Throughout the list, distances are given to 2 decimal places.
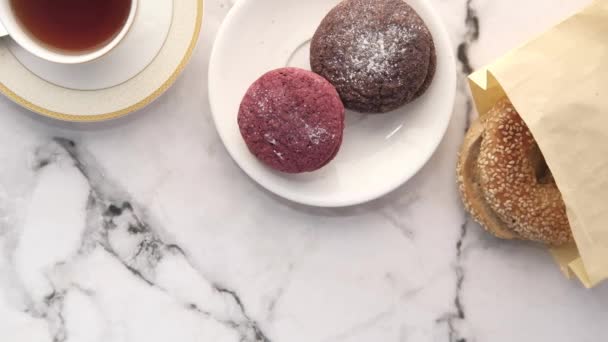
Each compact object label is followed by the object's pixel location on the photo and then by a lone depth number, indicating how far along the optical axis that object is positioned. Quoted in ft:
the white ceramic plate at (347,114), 4.07
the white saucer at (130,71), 3.94
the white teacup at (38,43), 3.58
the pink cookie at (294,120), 3.87
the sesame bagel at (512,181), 3.97
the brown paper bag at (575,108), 3.83
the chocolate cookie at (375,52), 3.94
